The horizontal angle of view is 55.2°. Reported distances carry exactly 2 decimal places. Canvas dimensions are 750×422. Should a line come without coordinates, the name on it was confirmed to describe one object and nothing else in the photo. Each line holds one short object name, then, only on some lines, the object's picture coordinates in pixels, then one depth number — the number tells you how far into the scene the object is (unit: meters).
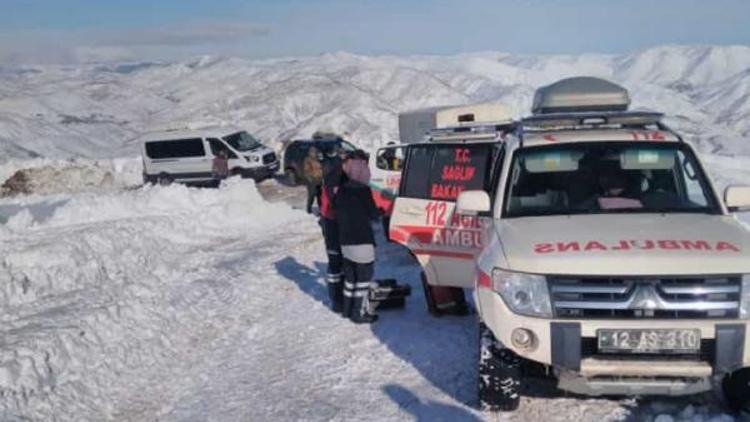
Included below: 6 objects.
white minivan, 26.91
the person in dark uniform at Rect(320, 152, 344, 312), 7.91
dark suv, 26.58
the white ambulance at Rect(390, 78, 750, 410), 4.36
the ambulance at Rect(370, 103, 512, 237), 7.75
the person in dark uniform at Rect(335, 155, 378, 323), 7.74
